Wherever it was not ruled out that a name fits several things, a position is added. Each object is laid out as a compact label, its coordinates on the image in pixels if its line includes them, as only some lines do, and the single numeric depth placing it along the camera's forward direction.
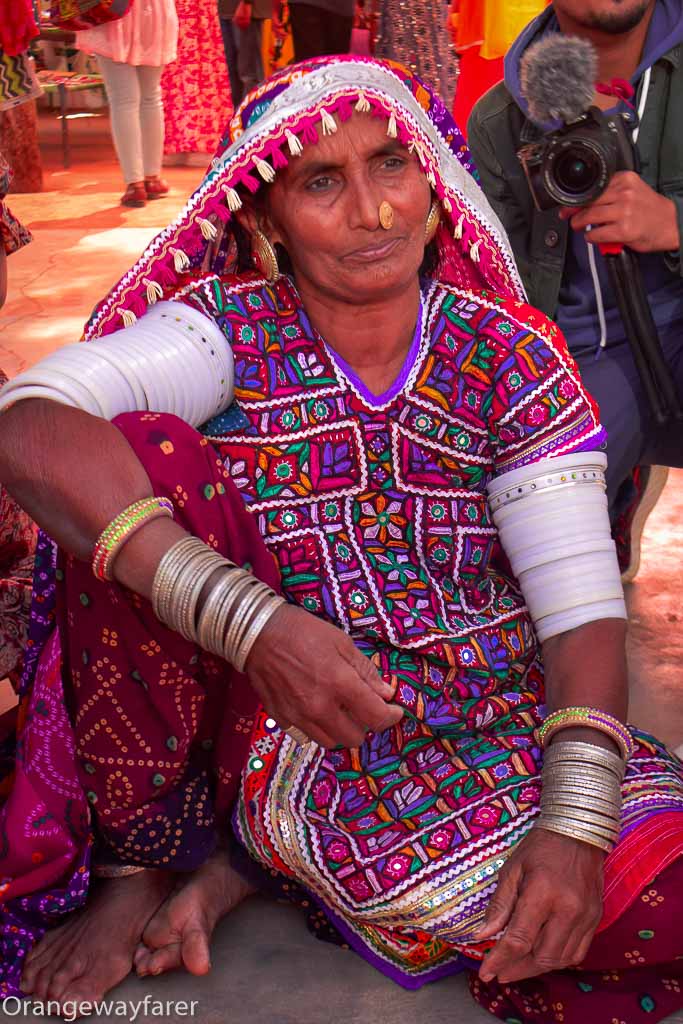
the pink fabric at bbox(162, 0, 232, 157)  7.98
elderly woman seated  1.44
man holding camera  2.11
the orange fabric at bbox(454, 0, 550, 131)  3.67
